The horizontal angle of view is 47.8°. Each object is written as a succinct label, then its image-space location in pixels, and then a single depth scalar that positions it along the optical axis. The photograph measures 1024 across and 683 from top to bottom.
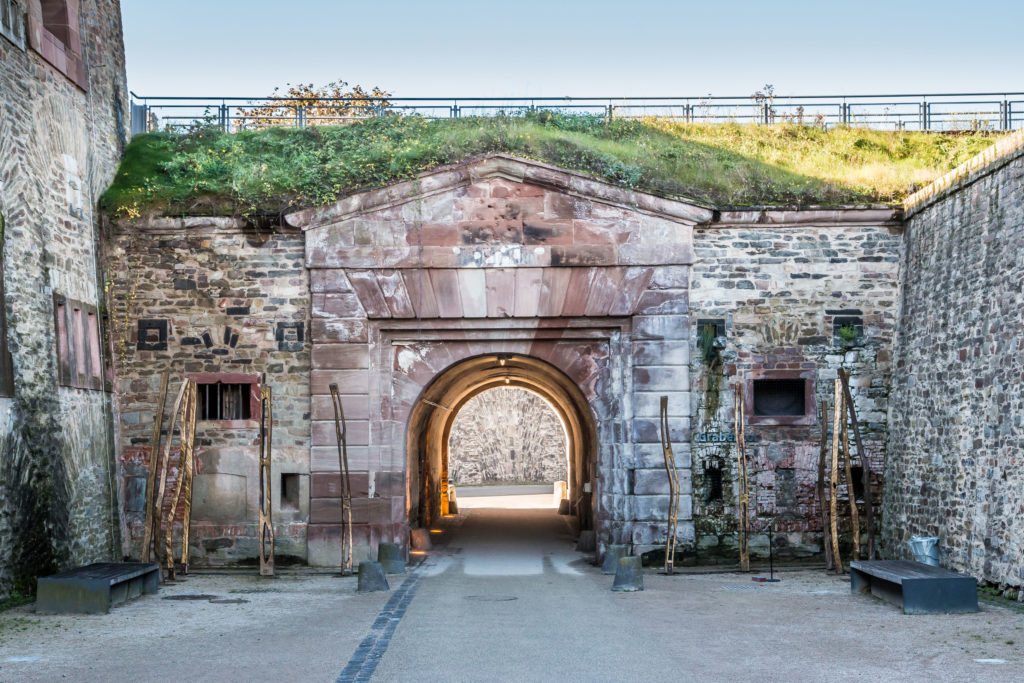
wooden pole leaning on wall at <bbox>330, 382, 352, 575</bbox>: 15.21
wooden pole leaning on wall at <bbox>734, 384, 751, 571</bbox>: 15.02
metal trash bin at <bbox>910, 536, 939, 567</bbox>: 13.81
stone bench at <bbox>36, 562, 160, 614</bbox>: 11.52
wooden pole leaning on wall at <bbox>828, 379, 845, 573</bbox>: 14.68
